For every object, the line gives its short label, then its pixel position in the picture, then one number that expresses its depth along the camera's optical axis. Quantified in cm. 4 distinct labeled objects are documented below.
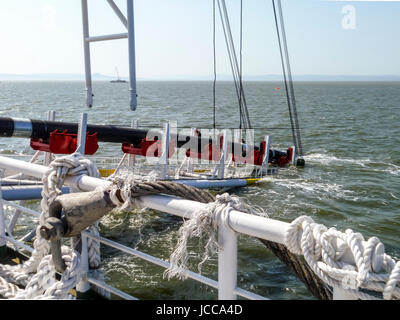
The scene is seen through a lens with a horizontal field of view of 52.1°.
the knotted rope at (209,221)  199
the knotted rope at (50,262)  224
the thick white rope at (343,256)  153
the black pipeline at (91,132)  902
